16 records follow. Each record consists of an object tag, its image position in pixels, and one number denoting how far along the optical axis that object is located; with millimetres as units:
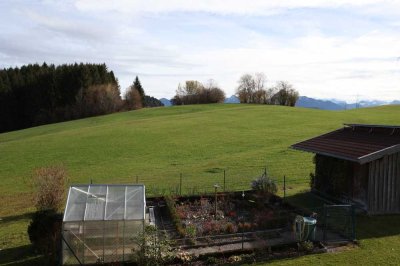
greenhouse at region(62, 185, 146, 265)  14586
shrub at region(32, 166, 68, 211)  20625
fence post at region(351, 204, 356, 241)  16017
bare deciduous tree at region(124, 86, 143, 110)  100375
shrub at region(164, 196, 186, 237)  16938
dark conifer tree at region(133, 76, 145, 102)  115588
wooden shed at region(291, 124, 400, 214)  19375
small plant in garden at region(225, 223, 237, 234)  17219
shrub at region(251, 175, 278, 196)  23188
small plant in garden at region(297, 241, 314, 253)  15372
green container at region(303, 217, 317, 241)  15781
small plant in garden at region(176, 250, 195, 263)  14481
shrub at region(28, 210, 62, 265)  15914
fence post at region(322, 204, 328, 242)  16127
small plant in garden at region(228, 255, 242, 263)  14605
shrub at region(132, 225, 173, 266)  13781
